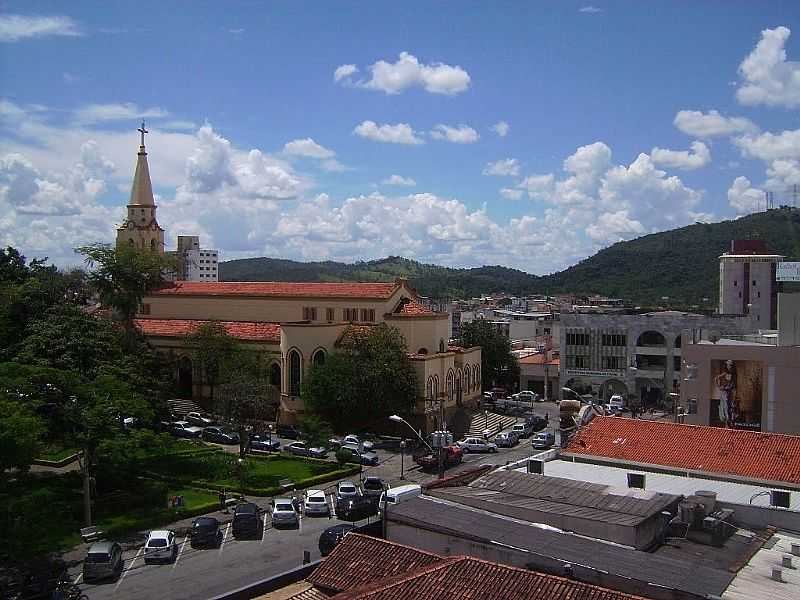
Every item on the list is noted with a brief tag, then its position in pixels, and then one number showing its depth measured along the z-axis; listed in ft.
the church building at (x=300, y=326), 157.38
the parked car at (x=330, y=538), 79.25
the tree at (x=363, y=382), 145.79
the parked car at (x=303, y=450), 132.36
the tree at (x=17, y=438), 74.74
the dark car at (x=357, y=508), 97.30
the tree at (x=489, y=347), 219.20
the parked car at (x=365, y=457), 130.72
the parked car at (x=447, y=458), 126.82
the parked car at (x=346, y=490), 106.93
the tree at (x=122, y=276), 164.45
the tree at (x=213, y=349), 162.91
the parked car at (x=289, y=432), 149.57
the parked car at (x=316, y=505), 100.83
